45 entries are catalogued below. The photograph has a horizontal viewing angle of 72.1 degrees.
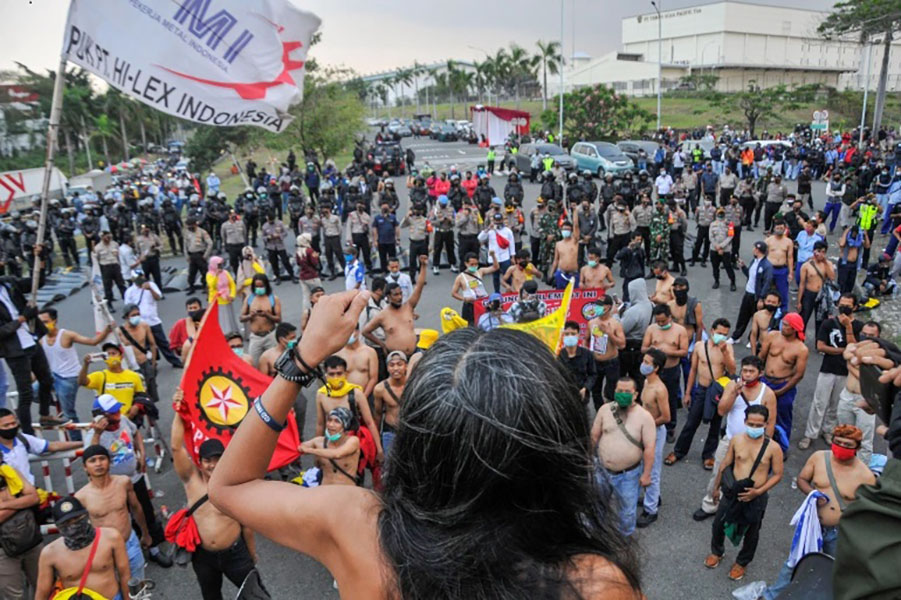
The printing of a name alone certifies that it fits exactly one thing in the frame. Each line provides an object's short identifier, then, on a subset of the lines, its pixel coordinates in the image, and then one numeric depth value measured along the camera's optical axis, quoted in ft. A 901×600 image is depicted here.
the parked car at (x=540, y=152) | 87.40
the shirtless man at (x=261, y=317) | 27.48
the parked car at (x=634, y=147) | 90.22
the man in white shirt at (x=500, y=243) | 38.11
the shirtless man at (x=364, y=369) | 22.44
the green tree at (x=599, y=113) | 121.49
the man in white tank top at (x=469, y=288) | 29.84
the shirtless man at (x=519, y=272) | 32.73
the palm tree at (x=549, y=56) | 193.36
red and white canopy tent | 102.78
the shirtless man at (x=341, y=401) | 19.04
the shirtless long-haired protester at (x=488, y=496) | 3.33
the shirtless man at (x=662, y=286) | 27.30
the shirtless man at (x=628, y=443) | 17.24
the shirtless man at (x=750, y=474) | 16.02
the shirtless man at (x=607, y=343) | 23.50
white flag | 17.20
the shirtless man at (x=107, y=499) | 15.89
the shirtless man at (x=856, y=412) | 20.20
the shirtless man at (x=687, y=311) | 25.48
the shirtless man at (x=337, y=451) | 17.25
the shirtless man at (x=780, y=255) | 31.78
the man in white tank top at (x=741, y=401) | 18.57
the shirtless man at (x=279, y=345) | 22.50
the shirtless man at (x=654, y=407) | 18.65
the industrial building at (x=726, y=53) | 254.68
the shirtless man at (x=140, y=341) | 26.58
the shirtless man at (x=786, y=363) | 21.17
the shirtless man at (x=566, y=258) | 35.09
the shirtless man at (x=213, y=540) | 14.43
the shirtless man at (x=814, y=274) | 30.22
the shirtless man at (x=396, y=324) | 25.26
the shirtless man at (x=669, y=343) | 22.77
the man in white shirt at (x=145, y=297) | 30.76
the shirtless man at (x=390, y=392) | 19.72
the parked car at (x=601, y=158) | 81.87
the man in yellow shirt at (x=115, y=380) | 21.52
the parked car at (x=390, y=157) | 101.40
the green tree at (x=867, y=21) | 93.40
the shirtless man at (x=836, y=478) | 14.69
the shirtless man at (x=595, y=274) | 30.01
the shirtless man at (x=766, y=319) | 24.41
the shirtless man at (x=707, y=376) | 21.42
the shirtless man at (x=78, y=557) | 13.71
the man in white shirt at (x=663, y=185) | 57.95
